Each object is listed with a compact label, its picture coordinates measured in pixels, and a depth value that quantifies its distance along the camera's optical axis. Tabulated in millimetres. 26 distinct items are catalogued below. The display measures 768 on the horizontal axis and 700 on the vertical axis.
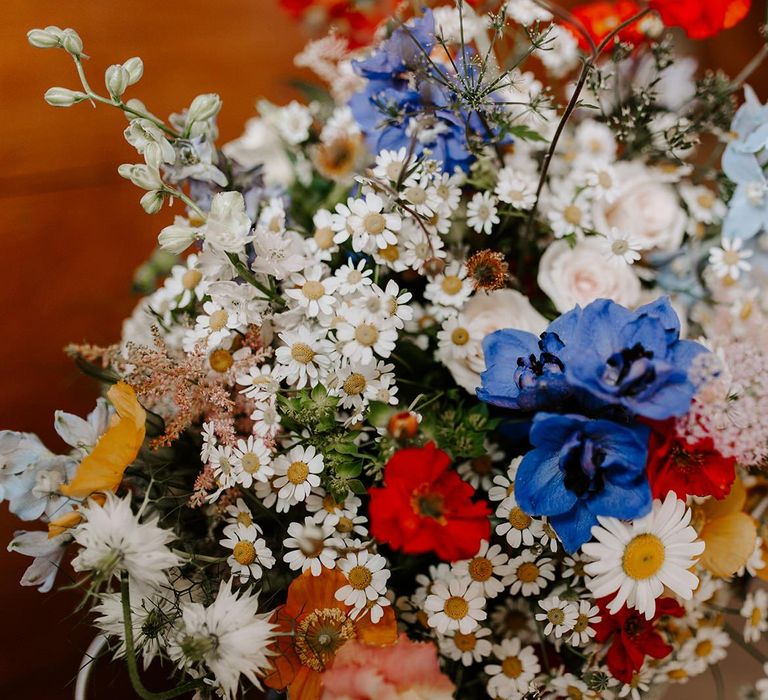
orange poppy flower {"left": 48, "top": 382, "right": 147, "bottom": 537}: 387
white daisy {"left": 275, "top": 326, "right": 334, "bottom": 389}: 432
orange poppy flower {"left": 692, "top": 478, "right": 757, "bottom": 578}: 463
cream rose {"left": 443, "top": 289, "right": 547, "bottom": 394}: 485
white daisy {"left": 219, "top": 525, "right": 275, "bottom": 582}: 427
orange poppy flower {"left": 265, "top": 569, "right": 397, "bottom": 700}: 423
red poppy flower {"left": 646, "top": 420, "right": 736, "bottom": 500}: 371
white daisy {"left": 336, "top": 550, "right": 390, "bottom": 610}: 425
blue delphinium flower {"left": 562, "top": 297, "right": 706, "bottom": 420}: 343
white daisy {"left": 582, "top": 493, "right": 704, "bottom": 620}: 404
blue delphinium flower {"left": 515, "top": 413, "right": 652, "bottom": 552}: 354
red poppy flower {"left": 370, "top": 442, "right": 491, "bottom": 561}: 361
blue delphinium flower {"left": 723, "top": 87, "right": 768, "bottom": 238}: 527
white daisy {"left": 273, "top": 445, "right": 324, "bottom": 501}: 424
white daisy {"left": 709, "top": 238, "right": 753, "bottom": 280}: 550
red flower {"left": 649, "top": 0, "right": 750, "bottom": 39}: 534
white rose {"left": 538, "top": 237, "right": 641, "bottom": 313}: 522
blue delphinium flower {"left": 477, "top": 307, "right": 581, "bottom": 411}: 374
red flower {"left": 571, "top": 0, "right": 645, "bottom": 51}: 640
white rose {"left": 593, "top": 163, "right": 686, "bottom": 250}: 610
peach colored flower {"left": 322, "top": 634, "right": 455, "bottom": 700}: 346
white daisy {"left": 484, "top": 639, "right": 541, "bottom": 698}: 474
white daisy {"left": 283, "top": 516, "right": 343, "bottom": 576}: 417
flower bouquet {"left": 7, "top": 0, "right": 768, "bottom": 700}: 370
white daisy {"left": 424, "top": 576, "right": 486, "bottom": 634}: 441
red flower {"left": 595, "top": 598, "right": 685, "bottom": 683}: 448
